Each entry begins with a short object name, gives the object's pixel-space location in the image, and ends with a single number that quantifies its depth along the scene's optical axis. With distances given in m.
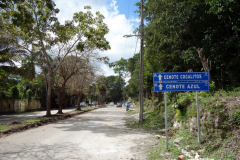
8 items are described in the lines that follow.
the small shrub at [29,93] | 32.03
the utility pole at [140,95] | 14.60
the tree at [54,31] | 15.90
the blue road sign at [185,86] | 6.72
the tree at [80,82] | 27.16
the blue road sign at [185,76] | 6.72
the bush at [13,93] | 26.00
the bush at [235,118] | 5.75
